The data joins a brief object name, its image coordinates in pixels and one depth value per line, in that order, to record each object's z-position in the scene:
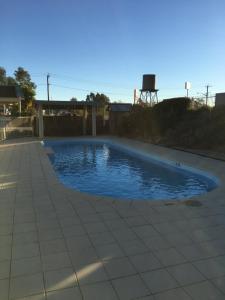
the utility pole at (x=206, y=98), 14.75
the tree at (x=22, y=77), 43.62
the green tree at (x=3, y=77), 56.28
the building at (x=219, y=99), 13.90
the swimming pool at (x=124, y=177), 7.48
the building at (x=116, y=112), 20.48
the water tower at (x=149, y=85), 22.22
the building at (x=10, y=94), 19.98
